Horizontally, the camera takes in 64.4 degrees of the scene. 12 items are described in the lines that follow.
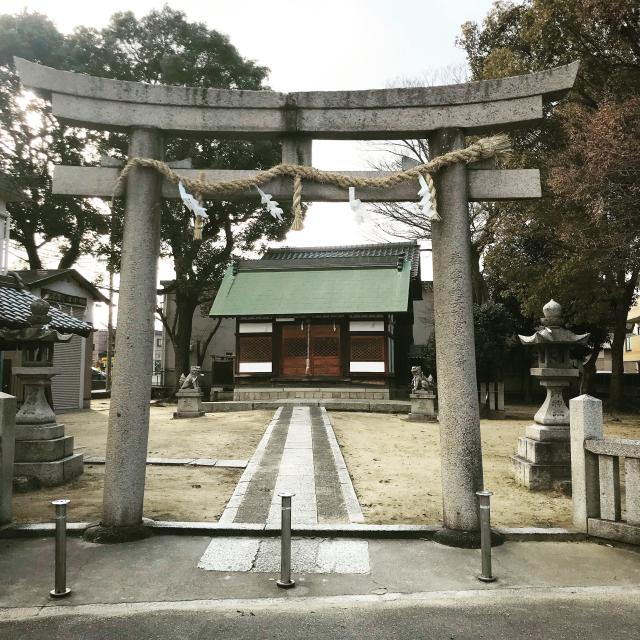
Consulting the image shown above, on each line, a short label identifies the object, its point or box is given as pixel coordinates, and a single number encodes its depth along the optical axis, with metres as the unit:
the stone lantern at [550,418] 8.12
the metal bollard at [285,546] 4.18
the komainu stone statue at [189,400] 18.42
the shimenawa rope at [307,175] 5.32
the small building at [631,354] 35.94
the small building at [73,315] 21.09
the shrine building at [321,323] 21.30
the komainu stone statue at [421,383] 18.05
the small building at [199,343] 32.78
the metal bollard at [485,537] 4.24
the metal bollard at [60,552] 3.97
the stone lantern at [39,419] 8.12
